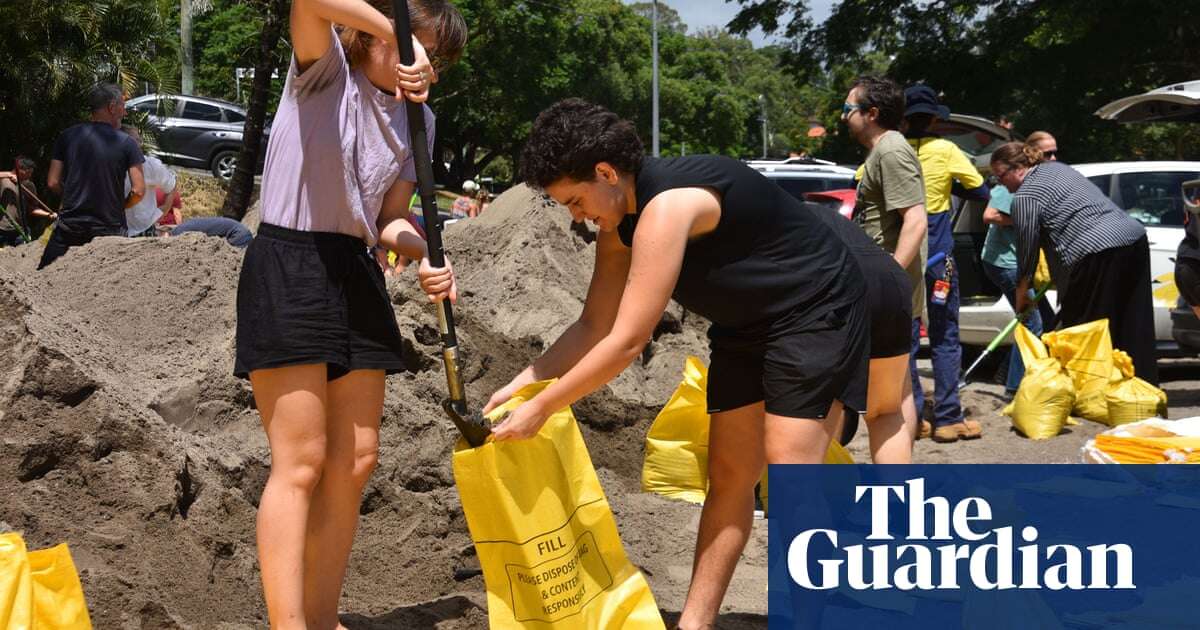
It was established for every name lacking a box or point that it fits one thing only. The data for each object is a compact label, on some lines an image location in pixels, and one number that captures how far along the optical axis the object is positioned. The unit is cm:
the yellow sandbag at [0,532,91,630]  284
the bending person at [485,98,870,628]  321
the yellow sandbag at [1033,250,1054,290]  869
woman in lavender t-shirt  321
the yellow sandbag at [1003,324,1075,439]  728
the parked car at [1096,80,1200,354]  827
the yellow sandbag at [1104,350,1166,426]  727
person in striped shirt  726
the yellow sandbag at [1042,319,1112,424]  737
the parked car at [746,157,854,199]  1647
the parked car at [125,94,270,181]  2452
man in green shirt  587
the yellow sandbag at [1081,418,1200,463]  462
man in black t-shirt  736
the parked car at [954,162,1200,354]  926
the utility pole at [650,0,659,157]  3969
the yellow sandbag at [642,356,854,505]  545
